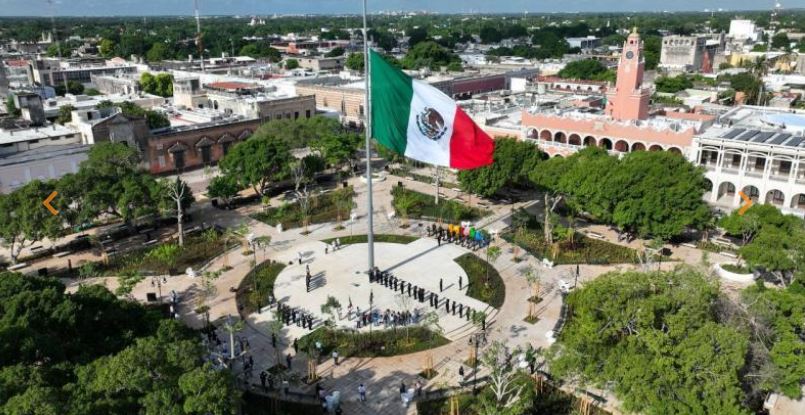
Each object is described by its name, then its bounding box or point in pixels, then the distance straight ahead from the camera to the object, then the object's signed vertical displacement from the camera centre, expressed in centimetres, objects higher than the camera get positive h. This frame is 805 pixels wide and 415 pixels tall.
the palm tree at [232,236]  4662 -1615
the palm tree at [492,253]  4191 -1566
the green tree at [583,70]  11588 -962
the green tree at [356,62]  13862 -908
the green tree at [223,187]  5356 -1407
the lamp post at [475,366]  2905 -1693
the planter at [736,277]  4019 -1675
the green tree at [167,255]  4116 -1547
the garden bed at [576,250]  4366 -1664
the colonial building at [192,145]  6512 -1313
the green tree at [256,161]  5472 -1222
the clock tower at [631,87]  6206 -692
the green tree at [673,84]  10281 -1106
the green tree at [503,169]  5319 -1275
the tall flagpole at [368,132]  3281 -615
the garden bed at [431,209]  5194 -1632
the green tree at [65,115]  7277 -1052
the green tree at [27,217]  4091 -1259
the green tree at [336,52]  16950 -856
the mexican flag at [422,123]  3294 -544
